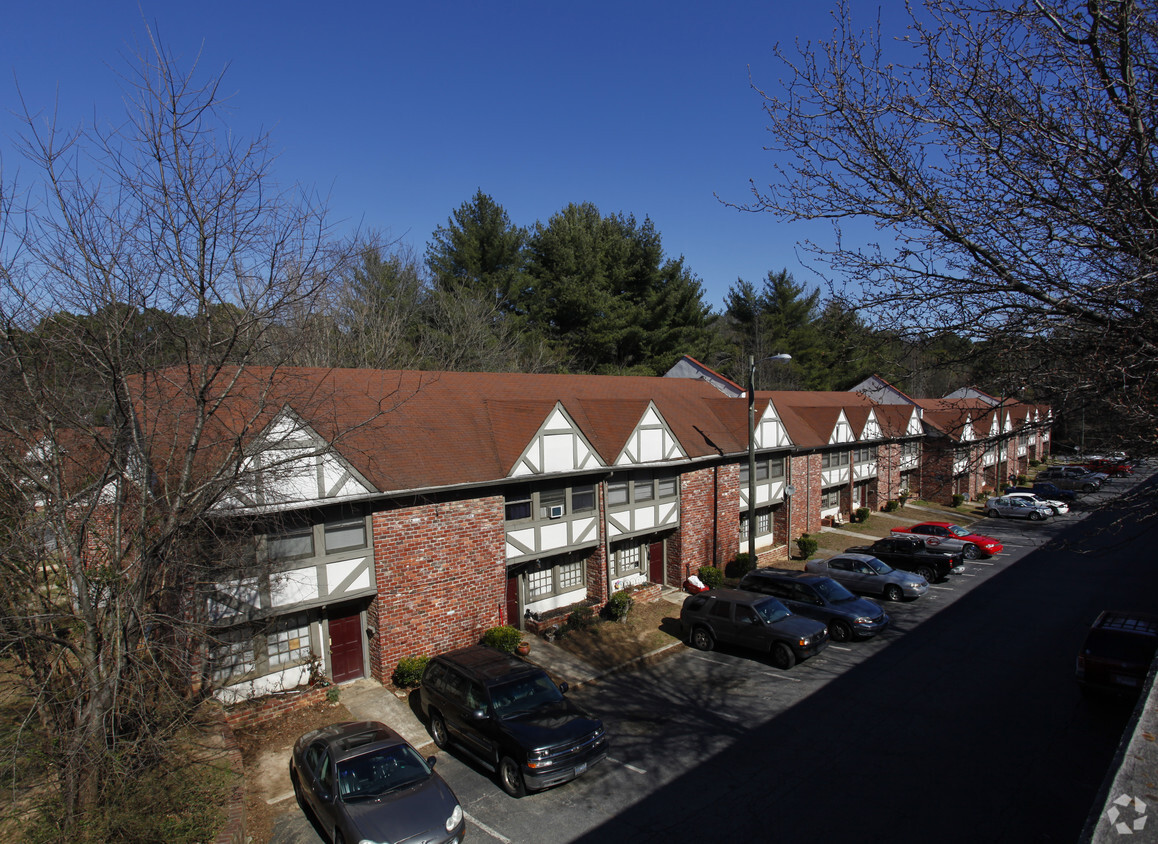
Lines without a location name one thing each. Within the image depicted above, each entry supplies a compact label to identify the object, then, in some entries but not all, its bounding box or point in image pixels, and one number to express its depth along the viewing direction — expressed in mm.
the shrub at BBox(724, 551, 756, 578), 22156
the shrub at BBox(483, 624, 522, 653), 14773
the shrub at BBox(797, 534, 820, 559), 25234
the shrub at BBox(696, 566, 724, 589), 20953
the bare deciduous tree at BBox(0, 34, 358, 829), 7539
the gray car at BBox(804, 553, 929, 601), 20406
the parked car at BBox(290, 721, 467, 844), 8305
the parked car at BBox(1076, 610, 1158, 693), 12180
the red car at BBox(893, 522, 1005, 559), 26562
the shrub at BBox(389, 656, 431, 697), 13617
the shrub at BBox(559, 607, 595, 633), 17266
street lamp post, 20281
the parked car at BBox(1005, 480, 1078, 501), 37156
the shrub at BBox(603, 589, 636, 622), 17750
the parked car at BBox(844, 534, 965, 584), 22781
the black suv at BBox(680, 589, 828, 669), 15320
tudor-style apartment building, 12414
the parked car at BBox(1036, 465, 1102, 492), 36625
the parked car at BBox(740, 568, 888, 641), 16969
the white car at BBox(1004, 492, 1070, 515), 34312
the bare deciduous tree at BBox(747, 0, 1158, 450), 5176
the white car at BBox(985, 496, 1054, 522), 33938
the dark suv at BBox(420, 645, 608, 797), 10020
